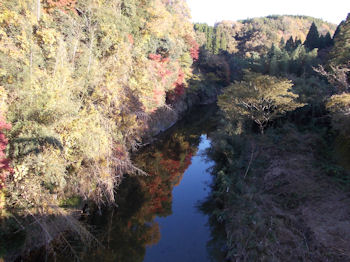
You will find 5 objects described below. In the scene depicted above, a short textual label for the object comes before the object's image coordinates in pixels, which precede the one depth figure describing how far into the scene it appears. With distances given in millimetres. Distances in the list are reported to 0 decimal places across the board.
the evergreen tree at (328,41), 35062
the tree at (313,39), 35812
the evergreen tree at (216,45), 51375
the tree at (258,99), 15216
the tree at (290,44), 39047
